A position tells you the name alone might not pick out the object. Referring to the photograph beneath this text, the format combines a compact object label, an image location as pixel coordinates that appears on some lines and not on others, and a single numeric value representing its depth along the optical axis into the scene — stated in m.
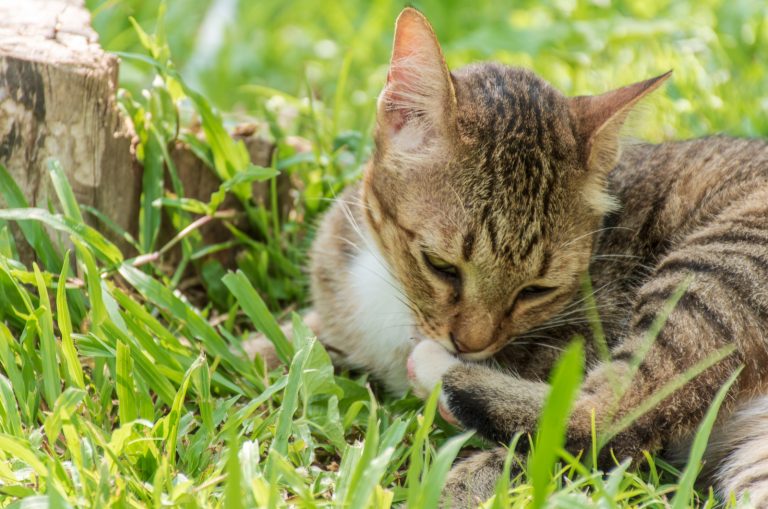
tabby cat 2.70
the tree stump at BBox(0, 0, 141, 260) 3.13
